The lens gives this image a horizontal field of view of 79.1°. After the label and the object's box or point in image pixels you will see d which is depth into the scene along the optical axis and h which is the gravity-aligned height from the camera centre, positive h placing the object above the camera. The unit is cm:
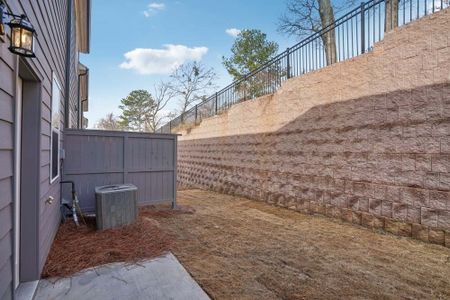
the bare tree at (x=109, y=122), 3308 +340
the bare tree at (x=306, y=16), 881 +476
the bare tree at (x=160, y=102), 2255 +414
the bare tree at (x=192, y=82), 2016 +514
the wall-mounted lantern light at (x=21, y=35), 150 +65
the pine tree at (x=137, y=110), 2531 +378
